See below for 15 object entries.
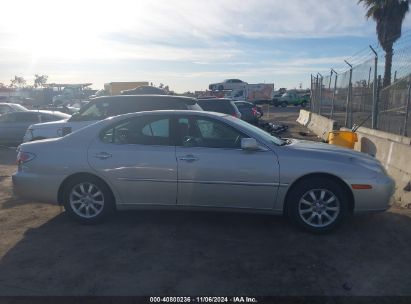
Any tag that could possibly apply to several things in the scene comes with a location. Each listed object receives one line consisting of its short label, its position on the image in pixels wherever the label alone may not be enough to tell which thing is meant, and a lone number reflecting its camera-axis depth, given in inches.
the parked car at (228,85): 2281.3
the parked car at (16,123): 547.3
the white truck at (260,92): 2073.1
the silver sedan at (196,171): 204.4
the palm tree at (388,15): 1057.5
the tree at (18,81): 3845.0
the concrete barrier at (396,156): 265.7
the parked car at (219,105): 552.7
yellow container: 403.9
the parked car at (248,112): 781.1
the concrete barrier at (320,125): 610.7
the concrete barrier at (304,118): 927.7
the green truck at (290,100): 2094.0
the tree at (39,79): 4072.3
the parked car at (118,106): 366.0
